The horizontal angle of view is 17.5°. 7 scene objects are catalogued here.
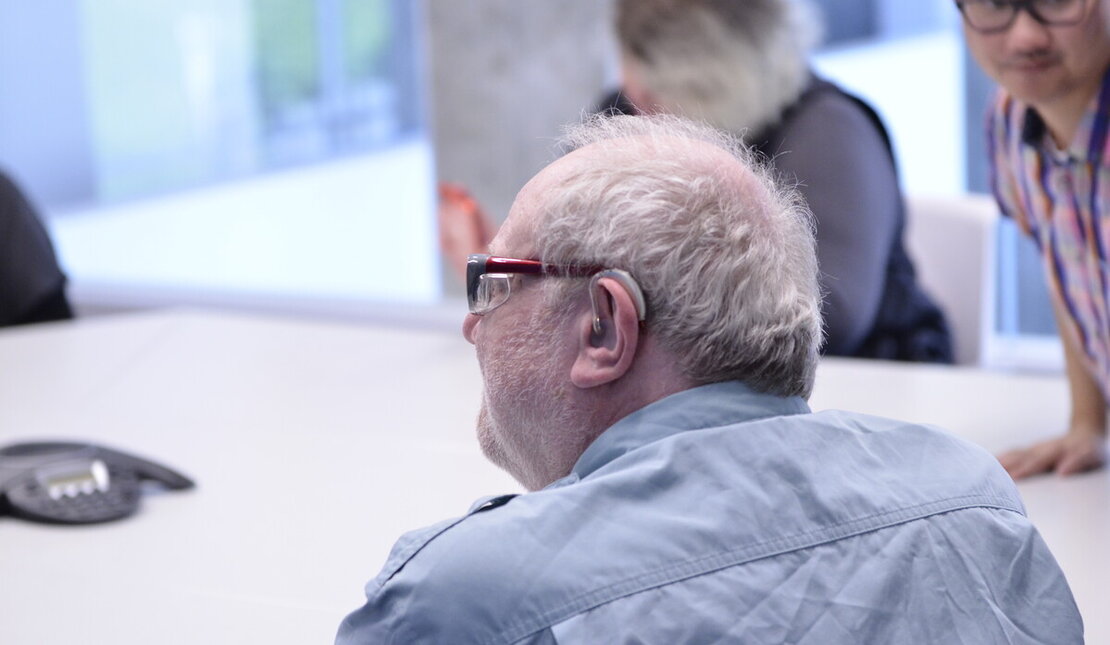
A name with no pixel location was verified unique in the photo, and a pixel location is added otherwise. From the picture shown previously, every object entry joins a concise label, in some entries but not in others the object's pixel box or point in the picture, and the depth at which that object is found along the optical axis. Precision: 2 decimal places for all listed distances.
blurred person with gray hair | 3.47
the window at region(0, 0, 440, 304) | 7.36
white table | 2.41
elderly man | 1.98
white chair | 4.03
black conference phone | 2.63
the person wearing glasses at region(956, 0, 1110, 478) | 2.52
